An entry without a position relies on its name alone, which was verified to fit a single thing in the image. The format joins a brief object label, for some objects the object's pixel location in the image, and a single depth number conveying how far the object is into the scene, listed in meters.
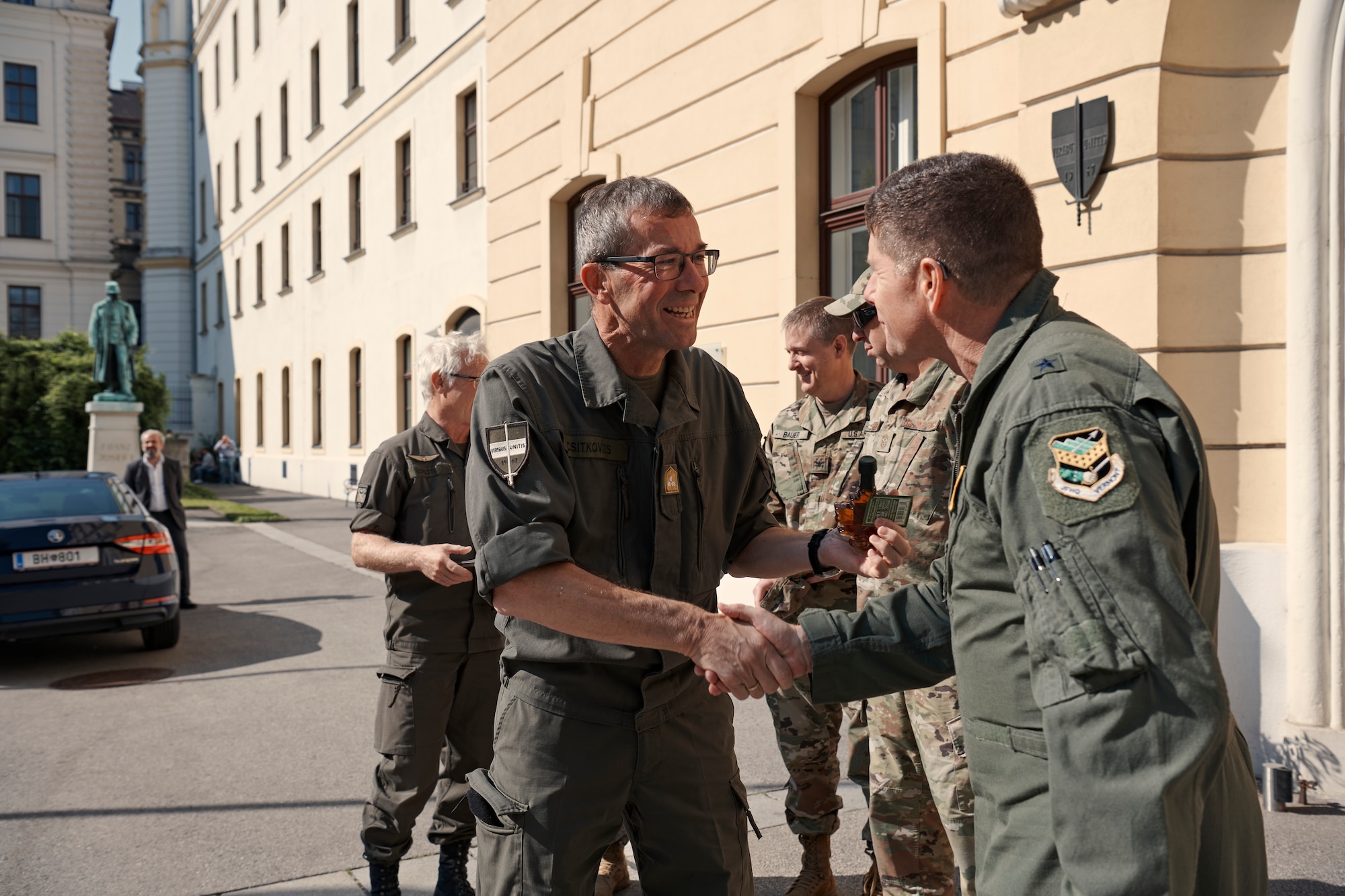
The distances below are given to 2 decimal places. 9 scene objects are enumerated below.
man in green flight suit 1.34
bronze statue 19.12
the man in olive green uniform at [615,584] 2.21
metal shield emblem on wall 5.23
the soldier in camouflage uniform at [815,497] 3.77
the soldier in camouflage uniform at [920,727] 3.00
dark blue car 7.40
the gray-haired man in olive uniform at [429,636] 3.56
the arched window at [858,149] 7.25
